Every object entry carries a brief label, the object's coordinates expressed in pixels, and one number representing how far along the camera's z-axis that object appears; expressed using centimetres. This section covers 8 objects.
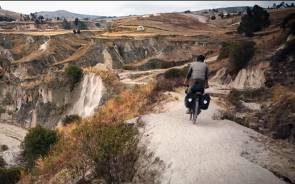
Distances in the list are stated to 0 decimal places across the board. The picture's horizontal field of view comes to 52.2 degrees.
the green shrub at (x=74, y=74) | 3983
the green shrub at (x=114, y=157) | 791
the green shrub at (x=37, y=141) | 2079
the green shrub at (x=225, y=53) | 3626
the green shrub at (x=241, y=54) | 2811
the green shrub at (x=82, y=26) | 12463
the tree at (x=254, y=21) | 5420
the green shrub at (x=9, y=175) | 1937
